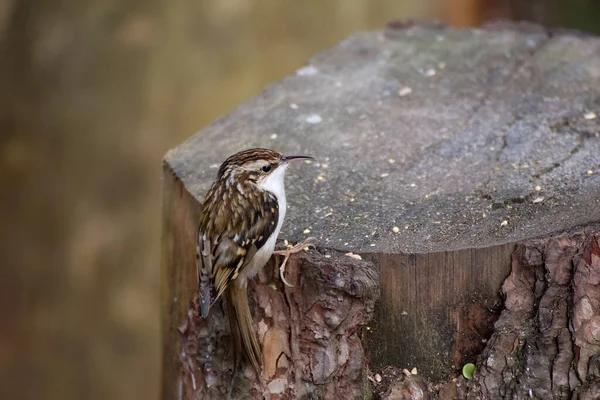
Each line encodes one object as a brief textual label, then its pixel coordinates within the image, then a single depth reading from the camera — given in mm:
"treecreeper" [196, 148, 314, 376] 4941
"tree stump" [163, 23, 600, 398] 4691
